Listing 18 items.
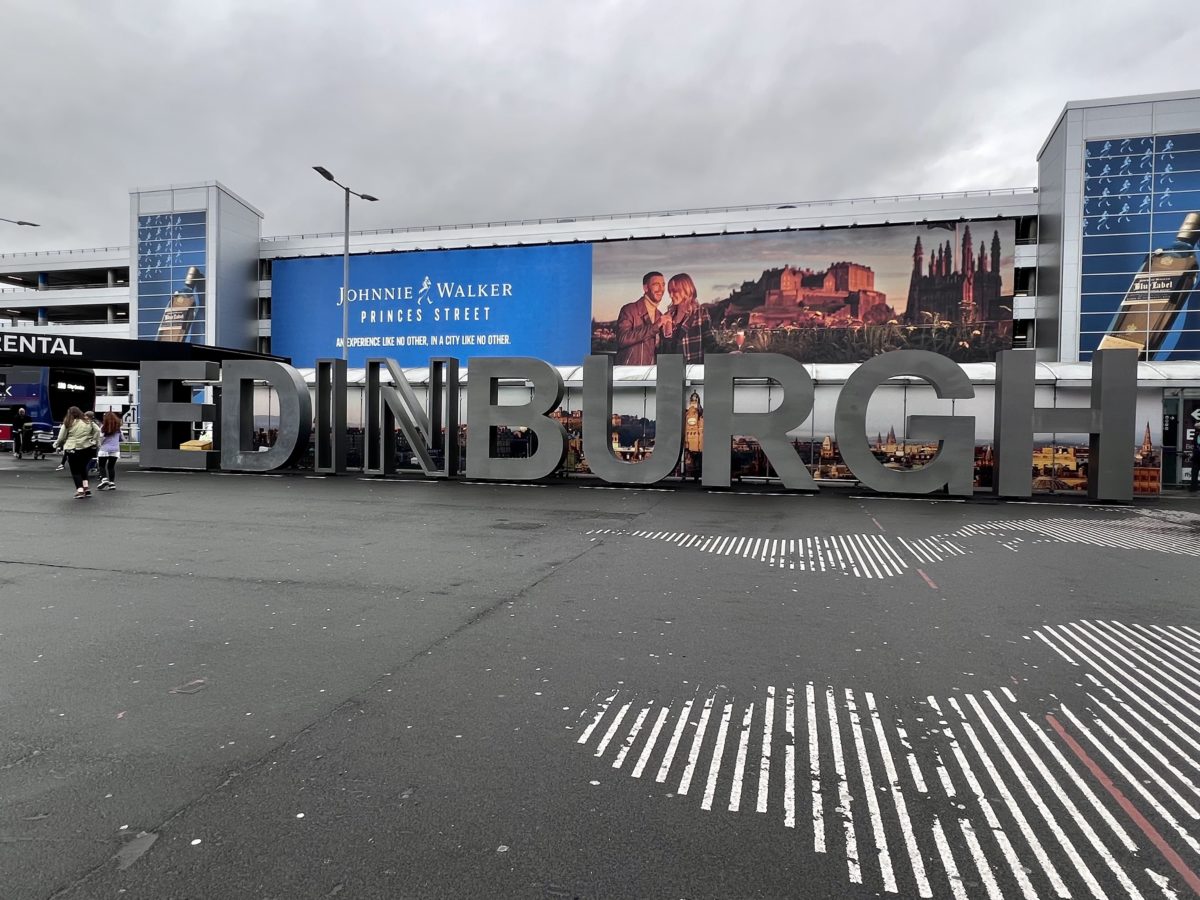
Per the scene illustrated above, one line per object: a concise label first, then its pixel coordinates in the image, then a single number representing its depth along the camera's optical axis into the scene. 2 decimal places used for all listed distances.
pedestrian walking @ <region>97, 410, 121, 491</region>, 14.92
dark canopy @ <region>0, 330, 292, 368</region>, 19.91
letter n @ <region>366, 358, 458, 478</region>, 18.31
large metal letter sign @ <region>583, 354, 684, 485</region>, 16.80
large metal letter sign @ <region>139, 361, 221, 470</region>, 19.88
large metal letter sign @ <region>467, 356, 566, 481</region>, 17.39
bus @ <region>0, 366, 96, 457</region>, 28.11
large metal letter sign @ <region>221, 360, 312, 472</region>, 18.95
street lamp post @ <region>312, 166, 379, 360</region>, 22.98
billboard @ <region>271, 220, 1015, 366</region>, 35.62
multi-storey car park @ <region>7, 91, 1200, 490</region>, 30.20
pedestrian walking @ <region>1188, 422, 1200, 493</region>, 17.81
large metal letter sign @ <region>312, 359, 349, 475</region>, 19.41
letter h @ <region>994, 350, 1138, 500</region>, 14.88
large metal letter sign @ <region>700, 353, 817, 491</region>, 16.02
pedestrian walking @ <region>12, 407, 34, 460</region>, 24.41
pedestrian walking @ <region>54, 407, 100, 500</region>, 13.53
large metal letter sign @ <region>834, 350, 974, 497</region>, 15.35
